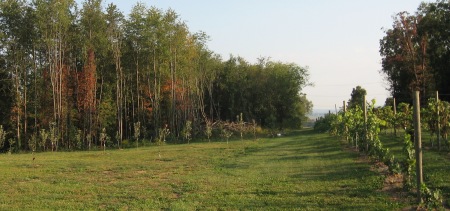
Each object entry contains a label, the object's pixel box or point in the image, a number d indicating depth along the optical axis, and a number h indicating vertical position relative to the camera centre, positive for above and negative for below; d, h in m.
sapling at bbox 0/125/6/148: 25.90 -0.53
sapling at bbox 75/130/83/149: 29.92 -0.97
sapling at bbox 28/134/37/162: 25.48 -0.96
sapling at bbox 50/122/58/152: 27.78 -0.75
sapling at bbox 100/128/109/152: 27.38 -0.72
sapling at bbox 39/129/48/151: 25.47 -0.53
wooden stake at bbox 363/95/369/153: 13.79 -0.26
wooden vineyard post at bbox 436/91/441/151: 13.84 -0.37
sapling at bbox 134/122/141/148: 26.67 -0.28
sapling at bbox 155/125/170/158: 31.59 -1.18
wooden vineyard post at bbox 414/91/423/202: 6.80 -0.36
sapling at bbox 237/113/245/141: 33.12 -0.41
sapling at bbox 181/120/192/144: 30.89 -0.70
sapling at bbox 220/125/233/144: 34.17 -0.85
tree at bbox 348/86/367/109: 43.76 +2.76
